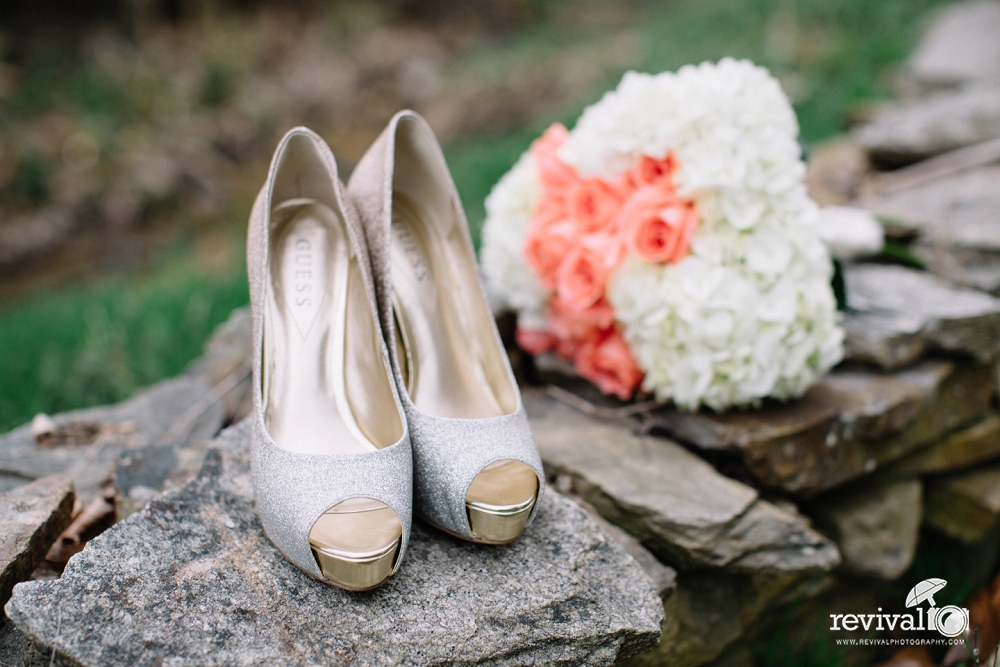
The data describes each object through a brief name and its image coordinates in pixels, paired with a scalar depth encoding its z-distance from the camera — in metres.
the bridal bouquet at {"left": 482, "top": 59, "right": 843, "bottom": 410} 1.27
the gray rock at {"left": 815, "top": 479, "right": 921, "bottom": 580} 1.58
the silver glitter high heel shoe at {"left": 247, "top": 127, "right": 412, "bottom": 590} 0.88
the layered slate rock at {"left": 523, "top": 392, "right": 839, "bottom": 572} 1.23
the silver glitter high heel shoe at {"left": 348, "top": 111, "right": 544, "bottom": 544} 0.97
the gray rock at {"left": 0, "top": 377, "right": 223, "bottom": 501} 1.35
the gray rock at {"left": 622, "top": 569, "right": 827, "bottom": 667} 1.25
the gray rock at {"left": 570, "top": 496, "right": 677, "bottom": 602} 1.20
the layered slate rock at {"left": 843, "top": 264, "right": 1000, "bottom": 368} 1.59
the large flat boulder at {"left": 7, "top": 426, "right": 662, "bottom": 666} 0.83
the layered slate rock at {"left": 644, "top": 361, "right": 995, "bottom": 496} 1.37
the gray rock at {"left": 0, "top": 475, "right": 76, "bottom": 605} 0.96
